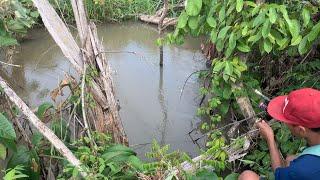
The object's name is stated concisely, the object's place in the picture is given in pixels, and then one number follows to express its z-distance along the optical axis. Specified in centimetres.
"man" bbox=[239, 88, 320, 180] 149
